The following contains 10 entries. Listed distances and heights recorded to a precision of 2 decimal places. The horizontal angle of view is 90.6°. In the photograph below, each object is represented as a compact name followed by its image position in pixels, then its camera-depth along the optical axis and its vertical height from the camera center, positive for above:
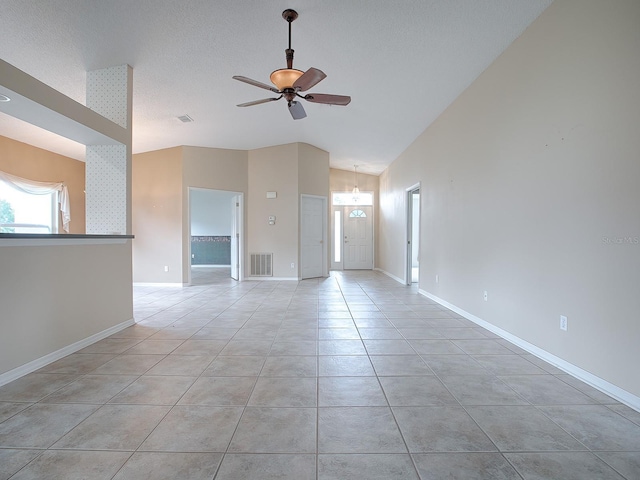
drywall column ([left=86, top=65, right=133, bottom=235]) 3.49 +0.79
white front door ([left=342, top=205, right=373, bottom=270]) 9.27 -0.03
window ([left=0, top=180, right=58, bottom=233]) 5.45 +0.45
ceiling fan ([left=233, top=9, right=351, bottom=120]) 2.68 +1.36
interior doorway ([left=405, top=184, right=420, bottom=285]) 6.49 +0.21
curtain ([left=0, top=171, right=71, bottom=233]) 5.32 +0.87
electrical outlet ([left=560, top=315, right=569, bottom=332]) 2.37 -0.65
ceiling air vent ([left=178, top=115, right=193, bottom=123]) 4.93 +1.86
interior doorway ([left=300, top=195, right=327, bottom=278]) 7.24 +0.00
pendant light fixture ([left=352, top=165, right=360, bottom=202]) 9.07 +1.38
